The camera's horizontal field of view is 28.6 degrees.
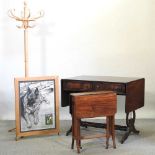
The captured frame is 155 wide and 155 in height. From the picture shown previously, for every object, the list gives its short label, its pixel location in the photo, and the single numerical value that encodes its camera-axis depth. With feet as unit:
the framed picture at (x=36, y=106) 11.62
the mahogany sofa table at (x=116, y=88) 11.04
